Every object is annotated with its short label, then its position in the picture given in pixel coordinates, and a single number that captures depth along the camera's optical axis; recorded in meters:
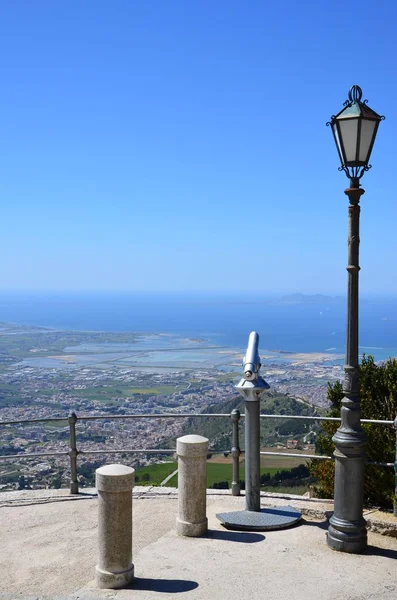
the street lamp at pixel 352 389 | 6.31
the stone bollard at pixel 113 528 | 5.58
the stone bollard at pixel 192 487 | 6.90
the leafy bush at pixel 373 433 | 7.53
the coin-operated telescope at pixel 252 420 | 7.42
